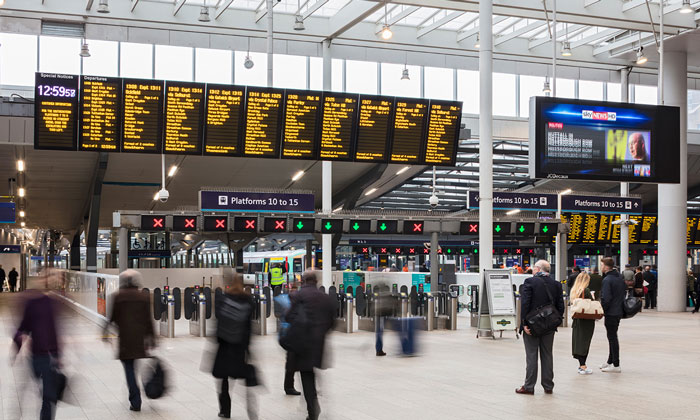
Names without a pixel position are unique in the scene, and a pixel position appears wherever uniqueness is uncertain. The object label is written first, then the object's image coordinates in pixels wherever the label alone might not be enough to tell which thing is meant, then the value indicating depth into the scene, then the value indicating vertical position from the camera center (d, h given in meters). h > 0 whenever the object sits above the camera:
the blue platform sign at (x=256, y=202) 19.58 +0.75
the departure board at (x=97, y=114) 16.56 +2.37
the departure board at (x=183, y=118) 16.95 +2.36
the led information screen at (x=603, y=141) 15.43 +1.80
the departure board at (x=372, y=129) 18.20 +2.29
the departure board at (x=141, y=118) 16.80 +2.33
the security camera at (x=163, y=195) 19.69 +0.89
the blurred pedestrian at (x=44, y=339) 7.29 -0.96
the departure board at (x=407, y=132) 18.45 +2.28
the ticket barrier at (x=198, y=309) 17.11 -1.68
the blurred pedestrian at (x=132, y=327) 8.38 -0.96
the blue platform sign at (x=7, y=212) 21.32 +0.51
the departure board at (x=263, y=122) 17.39 +2.34
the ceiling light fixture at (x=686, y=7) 20.45 +5.63
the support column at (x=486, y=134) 17.02 +2.07
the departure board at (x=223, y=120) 17.16 +2.33
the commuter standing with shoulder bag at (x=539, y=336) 9.56 -1.14
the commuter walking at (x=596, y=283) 20.66 -1.21
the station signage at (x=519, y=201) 22.31 +0.93
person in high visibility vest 28.88 -1.55
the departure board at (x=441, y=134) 18.72 +2.27
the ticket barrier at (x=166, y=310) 17.00 -1.66
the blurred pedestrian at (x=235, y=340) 7.56 -0.98
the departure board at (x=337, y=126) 17.95 +2.32
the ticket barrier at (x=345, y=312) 18.20 -1.78
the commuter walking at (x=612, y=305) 11.59 -0.99
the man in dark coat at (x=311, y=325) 7.57 -0.86
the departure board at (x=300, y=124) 17.69 +2.33
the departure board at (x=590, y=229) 34.66 +0.23
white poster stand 16.95 -1.42
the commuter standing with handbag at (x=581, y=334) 11.13 -1.35
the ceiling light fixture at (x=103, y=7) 19.73 +5.39
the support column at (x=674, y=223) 26.19 +0.38
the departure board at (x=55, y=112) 16.28 +2.37
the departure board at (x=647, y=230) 35.34 +0.20
